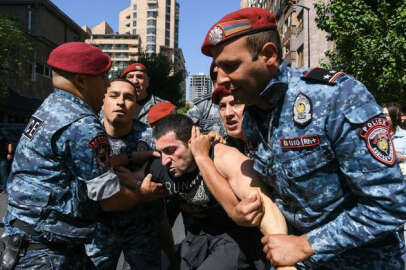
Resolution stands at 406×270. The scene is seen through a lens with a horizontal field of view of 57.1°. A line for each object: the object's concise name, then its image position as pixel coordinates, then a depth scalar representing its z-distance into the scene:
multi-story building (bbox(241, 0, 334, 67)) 22.75
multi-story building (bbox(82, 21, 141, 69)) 99.25
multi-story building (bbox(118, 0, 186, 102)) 107.69
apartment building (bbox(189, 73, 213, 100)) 165.88
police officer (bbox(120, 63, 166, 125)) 4.84
